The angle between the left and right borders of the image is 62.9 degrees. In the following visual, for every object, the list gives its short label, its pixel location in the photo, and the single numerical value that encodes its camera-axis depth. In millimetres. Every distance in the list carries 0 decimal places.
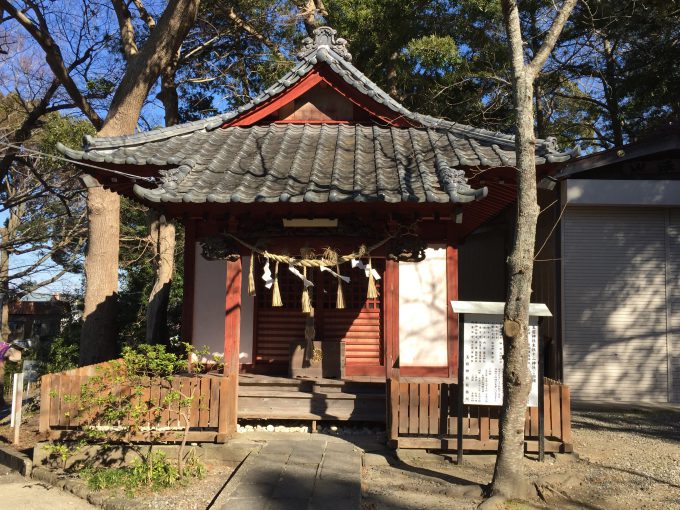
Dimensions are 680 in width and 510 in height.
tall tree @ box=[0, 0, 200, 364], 11992
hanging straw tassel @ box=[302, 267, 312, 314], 7691
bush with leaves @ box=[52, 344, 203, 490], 6359
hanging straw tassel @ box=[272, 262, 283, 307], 7715
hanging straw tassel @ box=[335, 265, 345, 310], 7801
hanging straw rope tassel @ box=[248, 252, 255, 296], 7777
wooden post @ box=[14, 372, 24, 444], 8305
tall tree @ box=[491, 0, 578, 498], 5398
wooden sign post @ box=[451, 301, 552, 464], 6508
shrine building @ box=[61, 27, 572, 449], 7332
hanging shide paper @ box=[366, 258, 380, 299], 7746
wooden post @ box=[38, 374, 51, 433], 6945
